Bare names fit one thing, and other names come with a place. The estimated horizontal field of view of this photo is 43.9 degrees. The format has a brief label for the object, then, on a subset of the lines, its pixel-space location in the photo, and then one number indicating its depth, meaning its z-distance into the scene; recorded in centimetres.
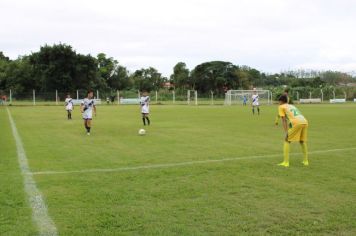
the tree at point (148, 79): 10135
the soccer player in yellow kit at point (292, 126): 988
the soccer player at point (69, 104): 2853
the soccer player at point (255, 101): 3277
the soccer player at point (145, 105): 2253
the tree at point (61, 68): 7250
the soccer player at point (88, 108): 1825
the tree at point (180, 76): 9879
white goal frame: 6412
